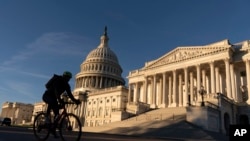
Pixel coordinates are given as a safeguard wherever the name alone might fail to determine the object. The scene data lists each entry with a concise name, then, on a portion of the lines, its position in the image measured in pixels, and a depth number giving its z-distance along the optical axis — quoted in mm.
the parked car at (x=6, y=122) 45600
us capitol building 39781
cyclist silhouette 8930
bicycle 8711
